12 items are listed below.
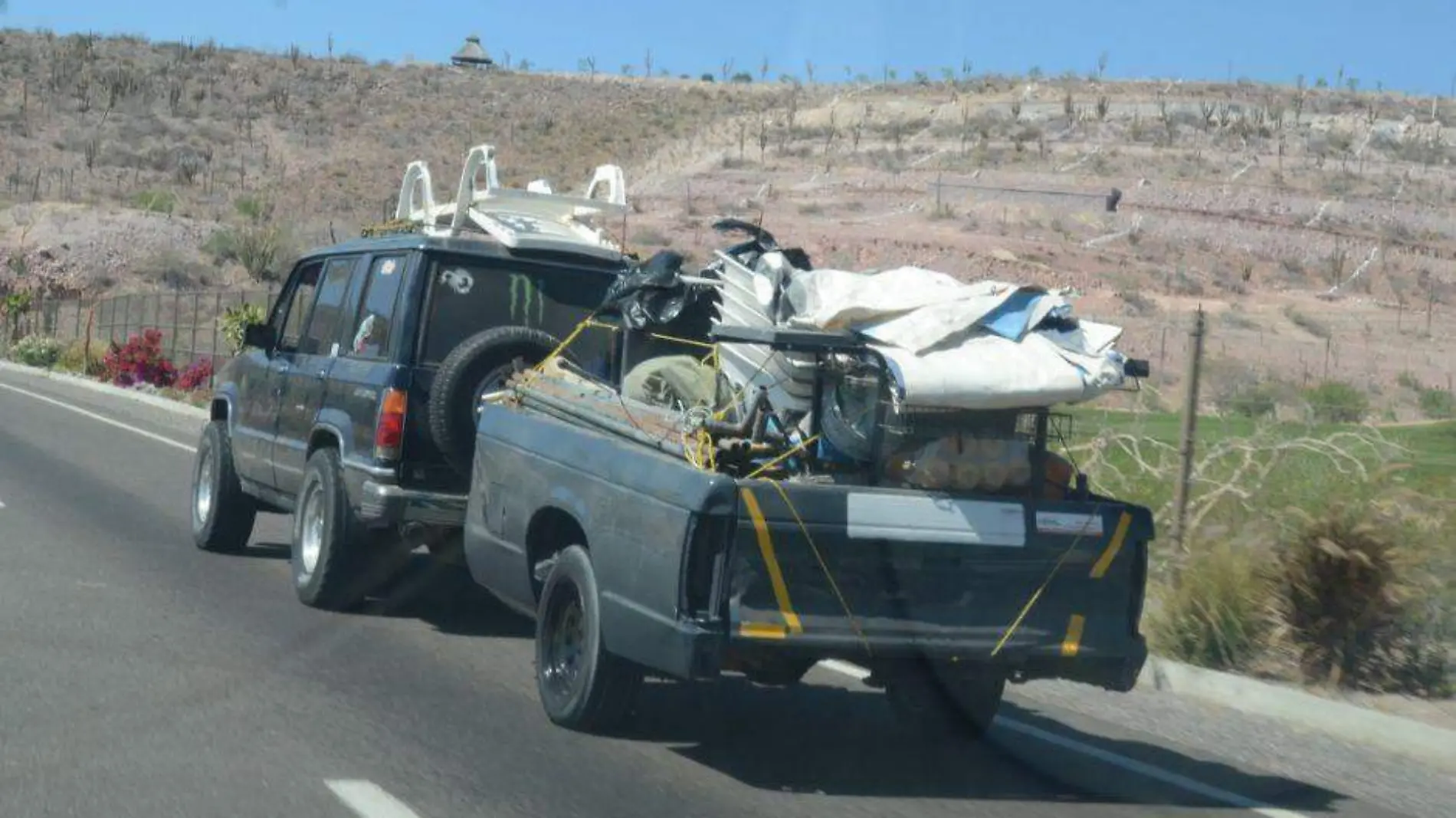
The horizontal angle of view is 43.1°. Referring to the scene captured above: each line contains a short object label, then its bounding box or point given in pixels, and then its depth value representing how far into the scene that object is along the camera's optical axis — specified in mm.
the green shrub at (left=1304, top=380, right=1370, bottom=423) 16297
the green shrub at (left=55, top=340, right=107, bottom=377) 38375
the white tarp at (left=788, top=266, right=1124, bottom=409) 7395
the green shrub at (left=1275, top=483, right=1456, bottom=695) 10227
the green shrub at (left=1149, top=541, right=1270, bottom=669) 10547
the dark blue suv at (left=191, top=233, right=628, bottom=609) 10211
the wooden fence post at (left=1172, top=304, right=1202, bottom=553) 12188
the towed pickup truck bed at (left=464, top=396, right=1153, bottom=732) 7148
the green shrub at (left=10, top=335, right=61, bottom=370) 42875
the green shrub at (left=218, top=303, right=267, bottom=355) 29828
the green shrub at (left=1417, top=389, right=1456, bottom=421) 22258
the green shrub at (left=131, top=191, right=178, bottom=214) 61469
